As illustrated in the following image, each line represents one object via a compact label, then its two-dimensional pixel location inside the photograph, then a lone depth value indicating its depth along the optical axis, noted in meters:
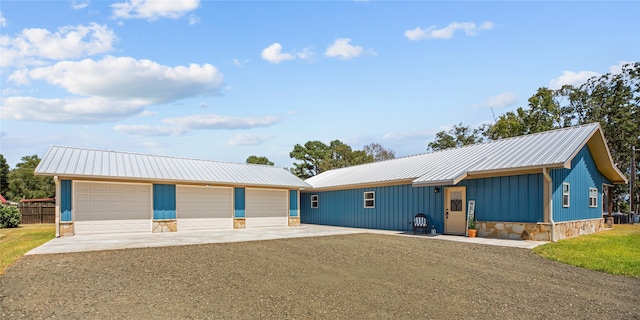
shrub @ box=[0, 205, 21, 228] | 21.30
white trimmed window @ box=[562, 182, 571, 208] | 13.70
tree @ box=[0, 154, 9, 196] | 46.24
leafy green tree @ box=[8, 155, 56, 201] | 43.44
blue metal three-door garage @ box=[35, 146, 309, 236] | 14.96
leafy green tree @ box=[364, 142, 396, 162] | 51.56
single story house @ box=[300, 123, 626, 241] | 12.74
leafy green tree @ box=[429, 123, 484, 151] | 37.56
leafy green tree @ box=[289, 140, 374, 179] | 41.69
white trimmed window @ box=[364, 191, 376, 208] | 19.11
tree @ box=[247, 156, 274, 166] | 47.08
